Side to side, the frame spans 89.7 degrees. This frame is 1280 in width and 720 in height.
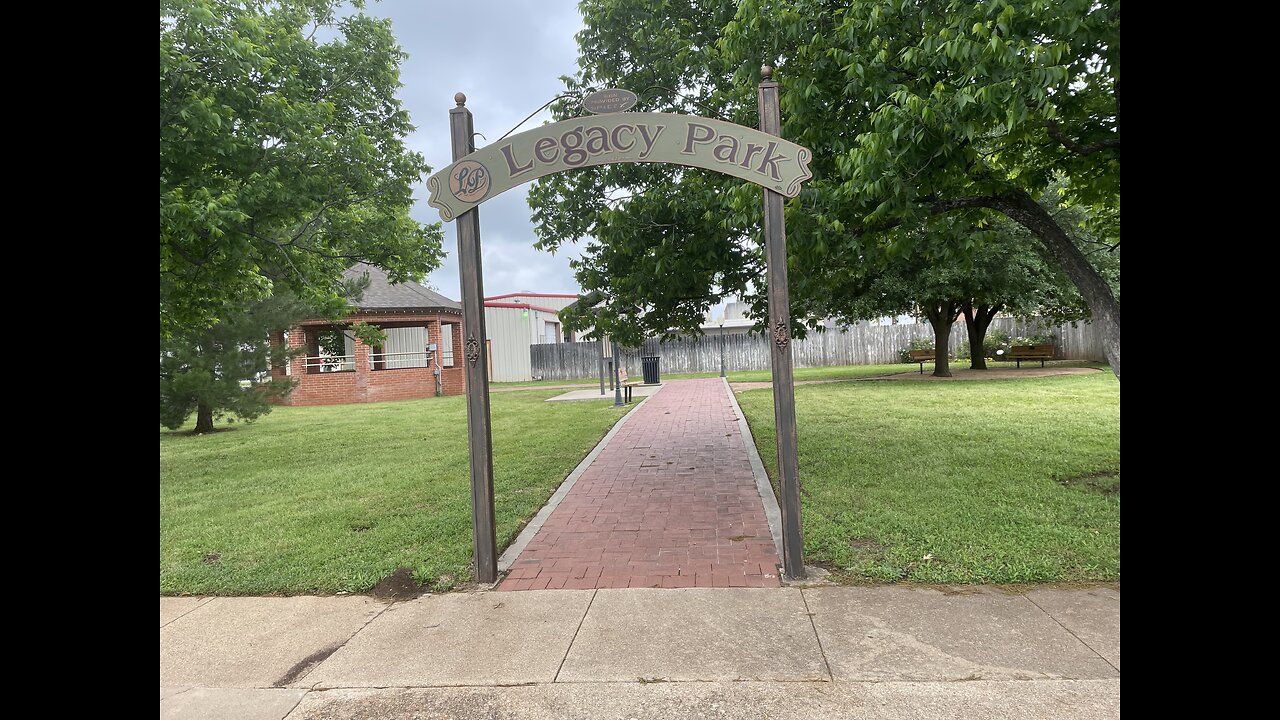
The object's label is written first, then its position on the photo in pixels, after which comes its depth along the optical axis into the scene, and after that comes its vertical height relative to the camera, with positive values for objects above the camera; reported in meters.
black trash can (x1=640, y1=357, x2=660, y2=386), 23.89 -0.56
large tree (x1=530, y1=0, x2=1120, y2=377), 4.40 +1.85
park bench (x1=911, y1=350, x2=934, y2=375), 24.08 -0.37
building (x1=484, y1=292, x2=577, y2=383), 32.97 +1.04
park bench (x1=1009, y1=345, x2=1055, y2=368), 22.17 -0.39
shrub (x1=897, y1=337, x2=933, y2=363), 28.16 -0.03
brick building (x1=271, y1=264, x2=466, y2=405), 21.84 +0.35
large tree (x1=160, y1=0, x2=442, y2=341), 7.41 +2.77
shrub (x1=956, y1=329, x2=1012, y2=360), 26.14 -0.01
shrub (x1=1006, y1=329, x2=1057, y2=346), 25.44 +0.10
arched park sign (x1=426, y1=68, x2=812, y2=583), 4.33 +1.28
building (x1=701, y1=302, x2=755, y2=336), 41.44 +1.77
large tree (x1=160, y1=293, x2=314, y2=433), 12.63 +0.08
